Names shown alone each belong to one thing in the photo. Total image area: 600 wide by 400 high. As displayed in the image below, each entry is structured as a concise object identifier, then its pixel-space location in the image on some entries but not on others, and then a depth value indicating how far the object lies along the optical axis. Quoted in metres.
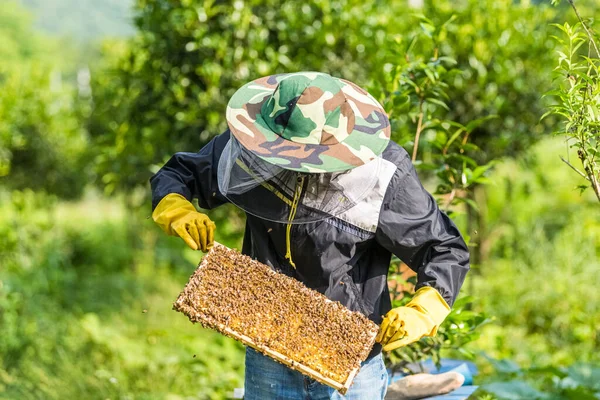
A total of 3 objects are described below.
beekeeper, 4.23
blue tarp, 5.72
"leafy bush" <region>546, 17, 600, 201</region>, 4.41
